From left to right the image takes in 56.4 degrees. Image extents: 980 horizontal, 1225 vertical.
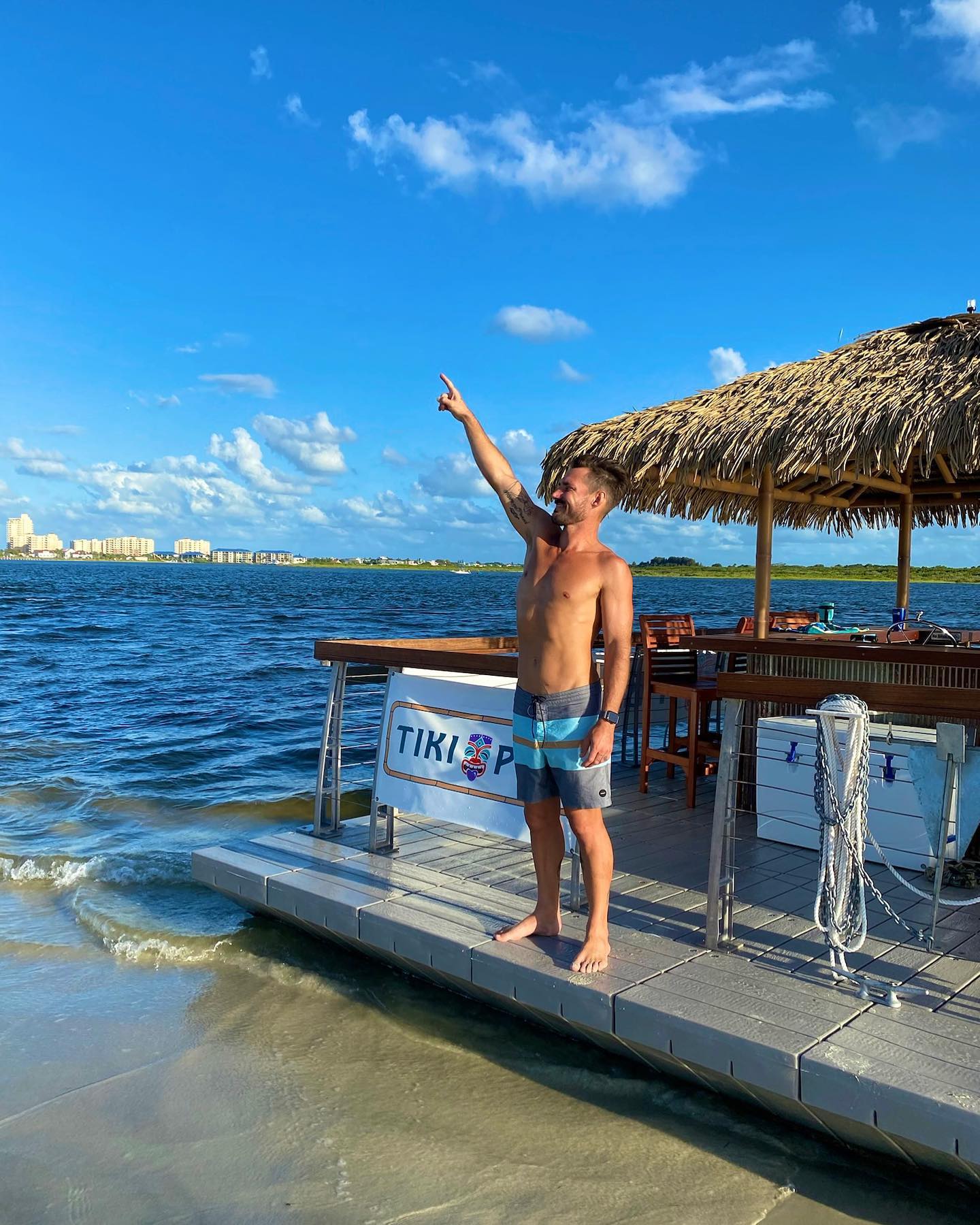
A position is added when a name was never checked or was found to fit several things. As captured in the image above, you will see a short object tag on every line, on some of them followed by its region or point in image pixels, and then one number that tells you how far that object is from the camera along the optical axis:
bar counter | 3.06
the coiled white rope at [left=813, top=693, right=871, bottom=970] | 3.21
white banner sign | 4.18
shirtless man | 3.37
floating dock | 2.70
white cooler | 4.71
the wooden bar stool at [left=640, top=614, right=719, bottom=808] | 5.95
